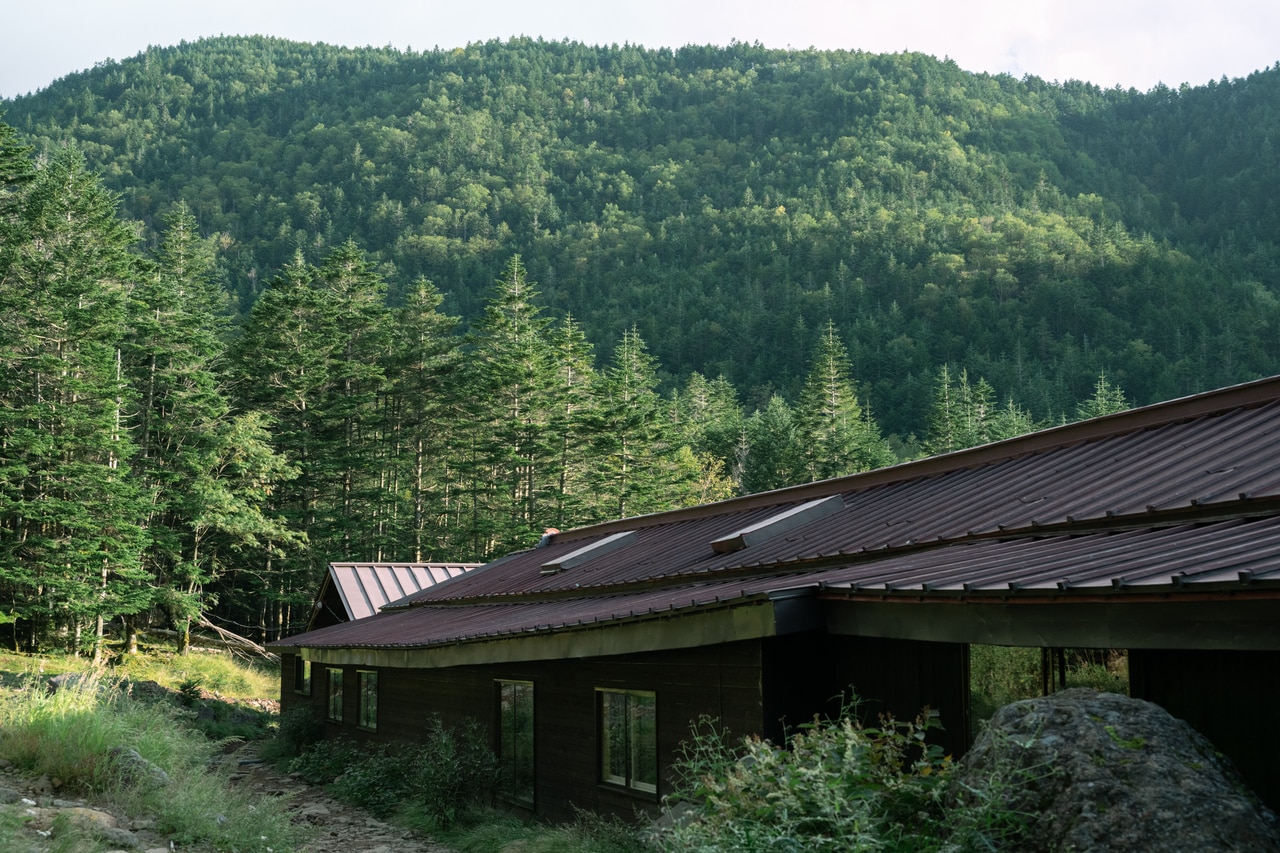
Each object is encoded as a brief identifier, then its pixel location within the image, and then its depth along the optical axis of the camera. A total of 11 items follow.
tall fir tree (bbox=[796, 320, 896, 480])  53.50
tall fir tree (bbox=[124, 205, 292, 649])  32.52
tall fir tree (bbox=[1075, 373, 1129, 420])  60.23
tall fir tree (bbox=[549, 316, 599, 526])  40.44
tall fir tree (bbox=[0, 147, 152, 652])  27.50
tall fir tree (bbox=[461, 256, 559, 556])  40.47
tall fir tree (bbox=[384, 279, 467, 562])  42.94
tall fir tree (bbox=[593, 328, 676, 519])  41.38
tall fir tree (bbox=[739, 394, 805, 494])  54.34
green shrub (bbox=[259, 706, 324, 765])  19.62
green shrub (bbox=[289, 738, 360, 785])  16.88
